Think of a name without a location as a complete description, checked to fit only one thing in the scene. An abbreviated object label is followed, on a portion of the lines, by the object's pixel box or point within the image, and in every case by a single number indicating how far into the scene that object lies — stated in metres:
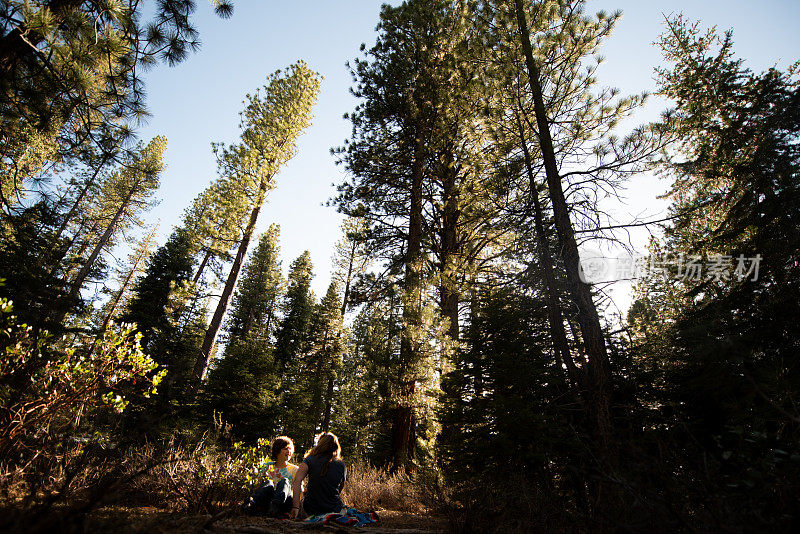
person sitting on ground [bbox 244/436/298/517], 4.53
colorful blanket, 4.29
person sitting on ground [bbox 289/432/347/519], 4.82
